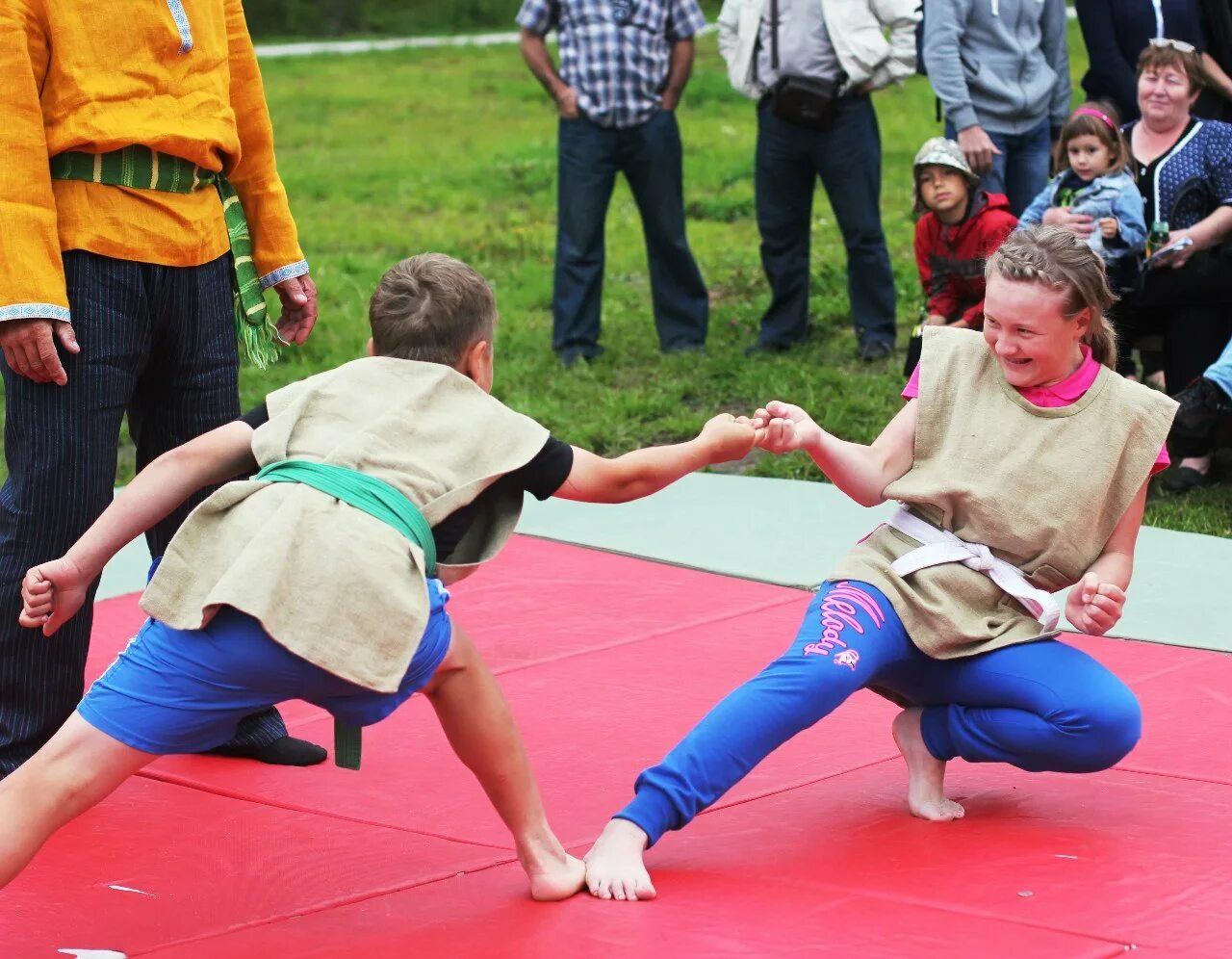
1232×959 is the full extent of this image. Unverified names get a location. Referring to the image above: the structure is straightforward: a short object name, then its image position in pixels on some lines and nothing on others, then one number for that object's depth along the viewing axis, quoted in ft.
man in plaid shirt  27.17
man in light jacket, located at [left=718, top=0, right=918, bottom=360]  26.45
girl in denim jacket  21.03
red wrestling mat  9.54
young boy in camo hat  22.91
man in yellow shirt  11.27
